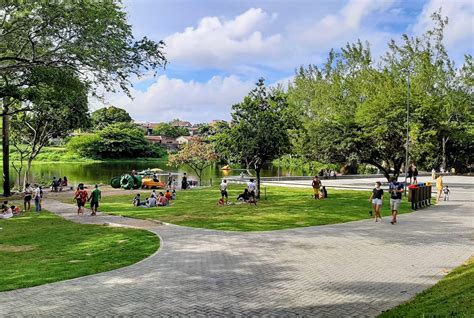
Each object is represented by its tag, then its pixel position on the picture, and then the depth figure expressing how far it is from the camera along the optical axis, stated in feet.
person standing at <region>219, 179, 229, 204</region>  77.20
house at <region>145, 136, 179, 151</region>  370.61
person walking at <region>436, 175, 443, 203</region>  83.92
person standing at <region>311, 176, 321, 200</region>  83.15
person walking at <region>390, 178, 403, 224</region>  57.93
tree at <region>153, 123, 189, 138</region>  444.14
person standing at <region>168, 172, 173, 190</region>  121.29
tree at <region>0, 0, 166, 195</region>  53.98
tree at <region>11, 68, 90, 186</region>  74.38
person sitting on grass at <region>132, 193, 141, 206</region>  77.95
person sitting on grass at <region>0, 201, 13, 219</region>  68.03
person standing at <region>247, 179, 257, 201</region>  77.66
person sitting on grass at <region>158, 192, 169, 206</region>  78.93
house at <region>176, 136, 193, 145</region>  413.08
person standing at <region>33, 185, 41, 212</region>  74.33
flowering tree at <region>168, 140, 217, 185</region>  144.25
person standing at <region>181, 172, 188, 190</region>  115.95
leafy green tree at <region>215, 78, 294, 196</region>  80.53
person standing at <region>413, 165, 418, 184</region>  103.49
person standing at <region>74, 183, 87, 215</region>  68.49
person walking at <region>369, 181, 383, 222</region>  59.39
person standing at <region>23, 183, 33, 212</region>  75.77
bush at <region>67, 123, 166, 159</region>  287.69
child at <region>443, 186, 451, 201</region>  85.10
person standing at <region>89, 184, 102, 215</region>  68.15
